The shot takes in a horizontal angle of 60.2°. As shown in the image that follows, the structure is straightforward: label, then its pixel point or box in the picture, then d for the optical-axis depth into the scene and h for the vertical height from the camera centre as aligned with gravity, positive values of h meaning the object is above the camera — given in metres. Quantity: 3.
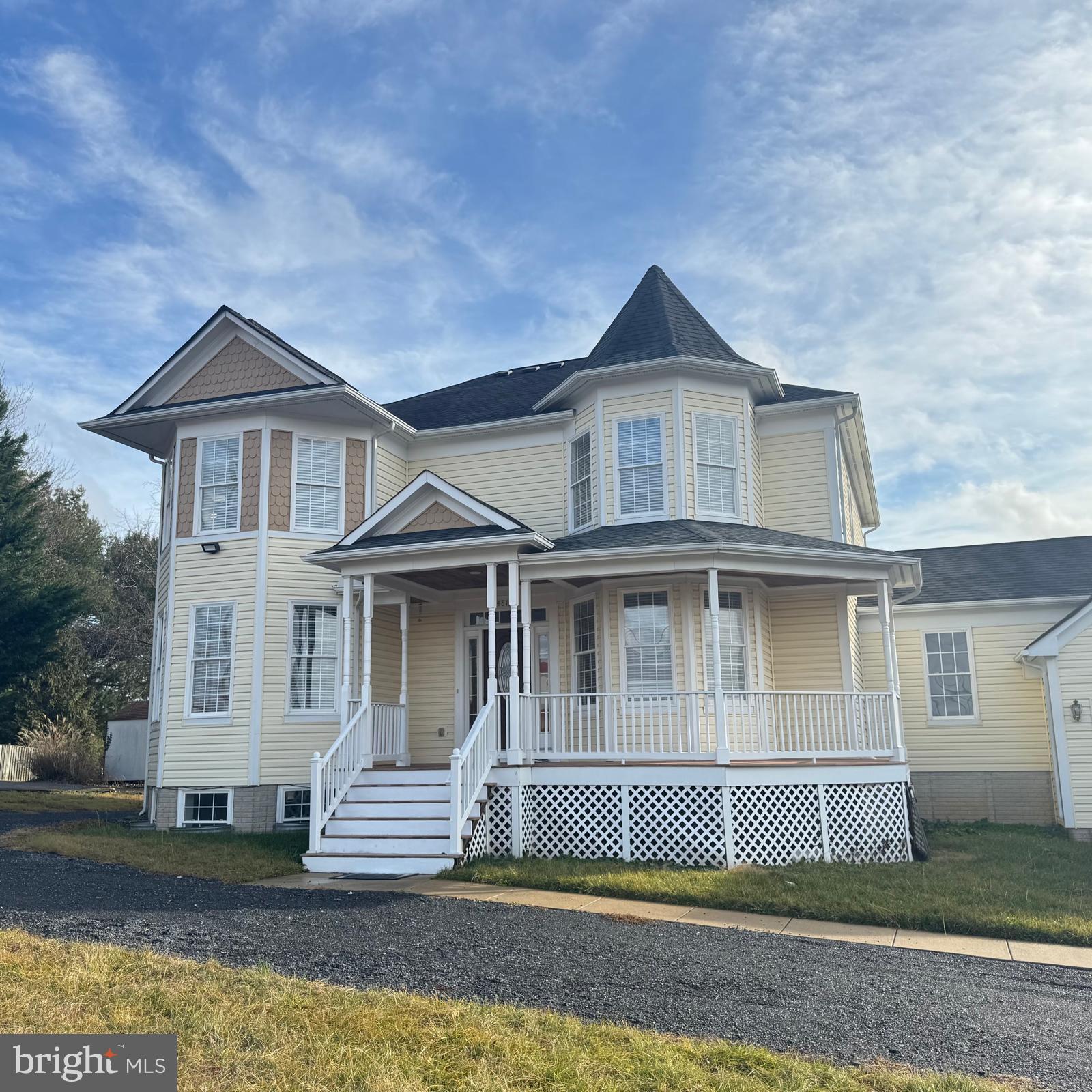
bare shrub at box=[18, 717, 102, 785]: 26.84 -0.54
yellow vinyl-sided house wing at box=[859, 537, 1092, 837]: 16.59 +0.70
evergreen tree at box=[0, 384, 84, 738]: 25.62 +4.06
